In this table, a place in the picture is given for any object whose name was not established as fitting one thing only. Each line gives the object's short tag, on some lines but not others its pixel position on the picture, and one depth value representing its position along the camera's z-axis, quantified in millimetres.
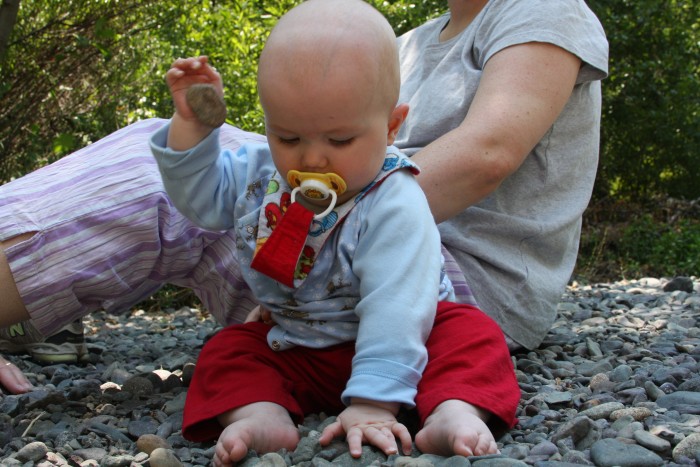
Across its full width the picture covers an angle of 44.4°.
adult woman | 2127
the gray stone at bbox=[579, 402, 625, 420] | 1792
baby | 1642
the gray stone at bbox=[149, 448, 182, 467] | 1570
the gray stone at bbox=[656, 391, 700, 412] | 1858
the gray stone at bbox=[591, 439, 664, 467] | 1486
